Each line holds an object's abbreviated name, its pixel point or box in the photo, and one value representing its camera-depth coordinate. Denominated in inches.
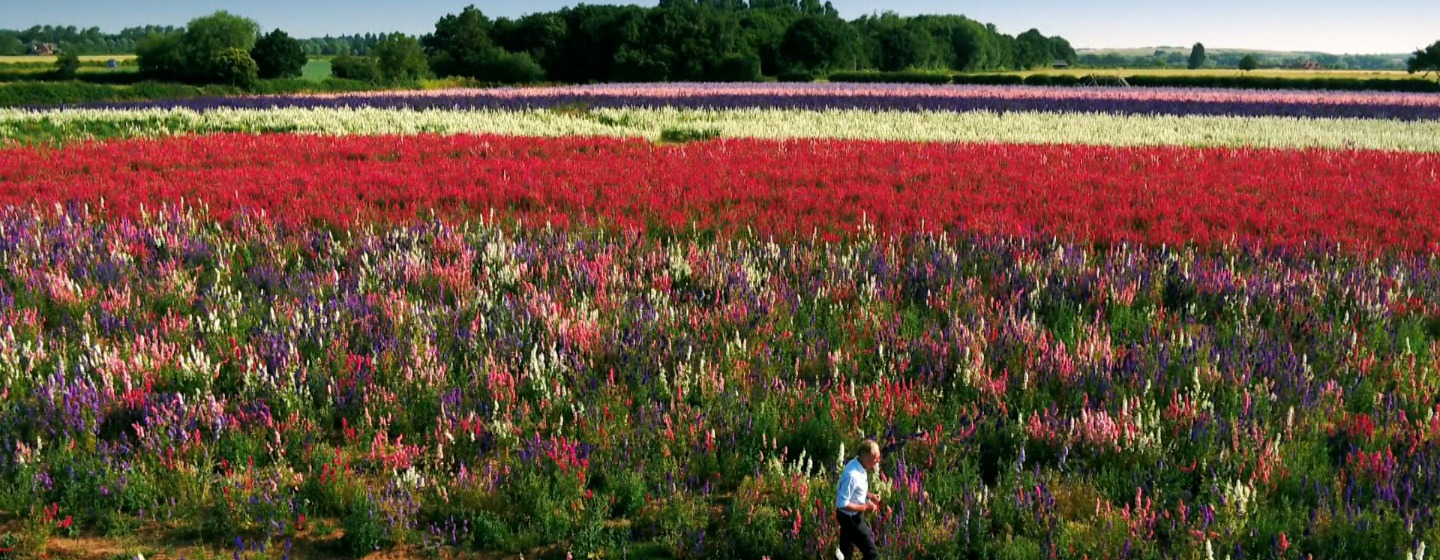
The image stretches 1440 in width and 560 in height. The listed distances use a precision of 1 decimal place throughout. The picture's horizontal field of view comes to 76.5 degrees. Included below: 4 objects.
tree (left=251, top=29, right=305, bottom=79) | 2682.1
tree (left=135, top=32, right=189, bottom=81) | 2960.1
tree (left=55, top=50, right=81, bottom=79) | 2878.0
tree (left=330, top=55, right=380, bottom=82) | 2795.3
